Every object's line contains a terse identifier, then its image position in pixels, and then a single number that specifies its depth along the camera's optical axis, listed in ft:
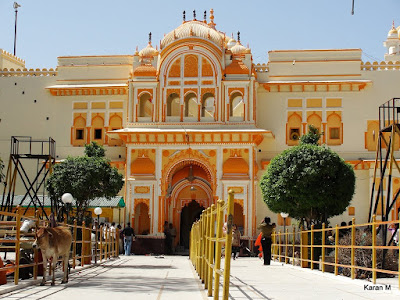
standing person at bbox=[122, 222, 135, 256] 100.12
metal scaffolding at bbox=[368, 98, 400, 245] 52.48
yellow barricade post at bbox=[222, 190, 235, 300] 24.34
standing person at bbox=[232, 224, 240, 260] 83.82
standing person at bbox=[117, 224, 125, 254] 105.23
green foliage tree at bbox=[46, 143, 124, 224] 88.33
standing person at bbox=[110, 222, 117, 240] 87.51
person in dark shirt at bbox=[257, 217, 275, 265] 72.84
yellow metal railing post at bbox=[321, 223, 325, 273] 52.11
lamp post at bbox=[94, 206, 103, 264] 92.43
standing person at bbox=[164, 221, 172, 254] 105.60
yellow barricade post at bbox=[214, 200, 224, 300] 28.32
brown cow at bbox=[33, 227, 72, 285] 40.11
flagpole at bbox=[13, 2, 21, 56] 134.10
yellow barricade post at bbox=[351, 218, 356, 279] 43.23
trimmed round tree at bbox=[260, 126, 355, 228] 79.82
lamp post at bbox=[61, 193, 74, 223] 68.28
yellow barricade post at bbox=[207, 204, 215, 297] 33.40
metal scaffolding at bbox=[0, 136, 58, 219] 114.21
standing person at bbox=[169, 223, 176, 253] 107.52
